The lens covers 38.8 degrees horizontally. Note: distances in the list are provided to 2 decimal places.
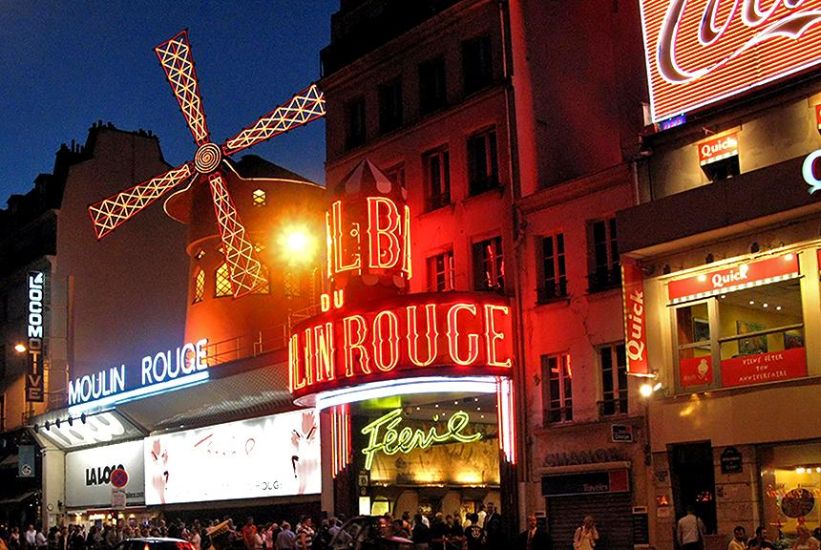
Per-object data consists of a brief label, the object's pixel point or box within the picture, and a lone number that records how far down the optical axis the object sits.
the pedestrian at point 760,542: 16.30
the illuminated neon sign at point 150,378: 32.91
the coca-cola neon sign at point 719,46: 19.19
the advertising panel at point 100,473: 37.62
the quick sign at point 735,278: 18.77
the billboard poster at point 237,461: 29.64
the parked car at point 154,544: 19.36
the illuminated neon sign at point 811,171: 17.61
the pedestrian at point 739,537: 16.81
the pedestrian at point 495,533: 22.44
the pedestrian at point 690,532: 18.92
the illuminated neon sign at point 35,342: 42.09
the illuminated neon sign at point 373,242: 25.22
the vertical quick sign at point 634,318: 20.62
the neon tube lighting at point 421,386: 23.80
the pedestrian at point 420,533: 22.38
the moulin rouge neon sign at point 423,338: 23.31
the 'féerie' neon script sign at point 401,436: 26.61
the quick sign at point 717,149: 19.95
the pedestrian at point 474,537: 23.81
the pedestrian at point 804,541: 15.95
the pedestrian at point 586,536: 20.59
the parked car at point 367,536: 21.38
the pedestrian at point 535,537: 20.83
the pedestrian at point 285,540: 23.91
